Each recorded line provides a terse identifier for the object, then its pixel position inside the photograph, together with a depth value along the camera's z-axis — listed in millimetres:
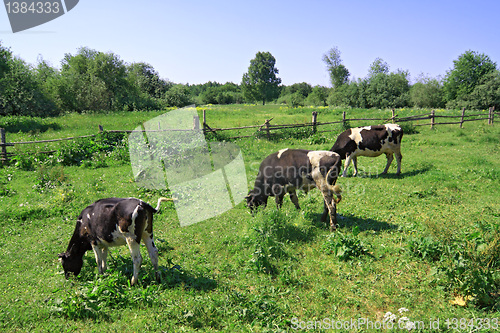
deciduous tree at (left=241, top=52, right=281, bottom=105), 71438
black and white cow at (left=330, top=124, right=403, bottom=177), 11609
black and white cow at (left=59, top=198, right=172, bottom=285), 5137
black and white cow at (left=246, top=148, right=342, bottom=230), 7188
